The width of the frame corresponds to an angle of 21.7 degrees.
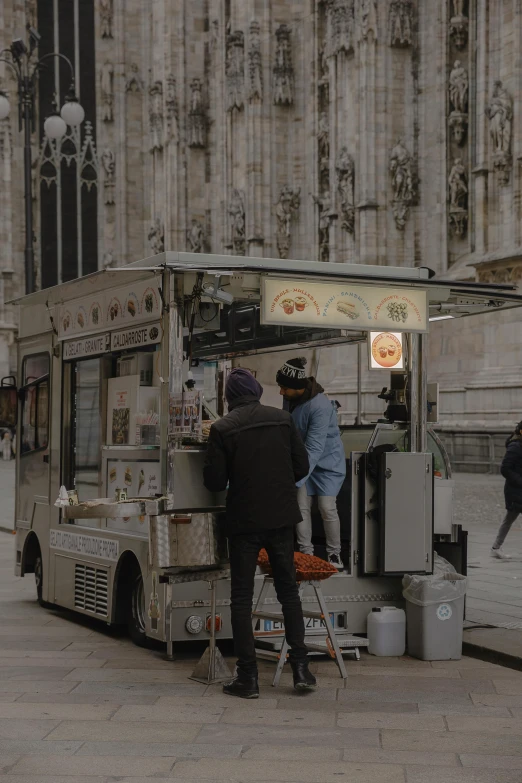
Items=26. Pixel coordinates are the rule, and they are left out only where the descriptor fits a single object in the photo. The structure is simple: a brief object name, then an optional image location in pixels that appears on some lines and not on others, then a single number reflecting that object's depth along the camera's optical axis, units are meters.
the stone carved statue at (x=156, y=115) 43.34
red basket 7.91
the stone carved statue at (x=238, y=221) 36.84
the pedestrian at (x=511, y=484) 13.60
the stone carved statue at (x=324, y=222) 33.28
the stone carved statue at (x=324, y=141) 34.00
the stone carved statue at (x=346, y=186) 30.52
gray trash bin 8.60
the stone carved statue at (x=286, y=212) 35.50
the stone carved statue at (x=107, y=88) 48.72
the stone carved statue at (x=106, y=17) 49.16
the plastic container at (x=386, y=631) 8.78
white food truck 8.45
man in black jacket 7.40
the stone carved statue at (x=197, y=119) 41.50
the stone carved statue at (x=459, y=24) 28.17
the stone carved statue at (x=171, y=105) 41.91
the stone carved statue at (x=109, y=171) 48.69
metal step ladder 7.70
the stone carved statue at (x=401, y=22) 29.42
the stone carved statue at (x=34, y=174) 49.66
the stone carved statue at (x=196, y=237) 41.23
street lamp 20.30
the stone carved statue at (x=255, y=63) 36.12
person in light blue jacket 9.31
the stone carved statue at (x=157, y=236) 42.88
